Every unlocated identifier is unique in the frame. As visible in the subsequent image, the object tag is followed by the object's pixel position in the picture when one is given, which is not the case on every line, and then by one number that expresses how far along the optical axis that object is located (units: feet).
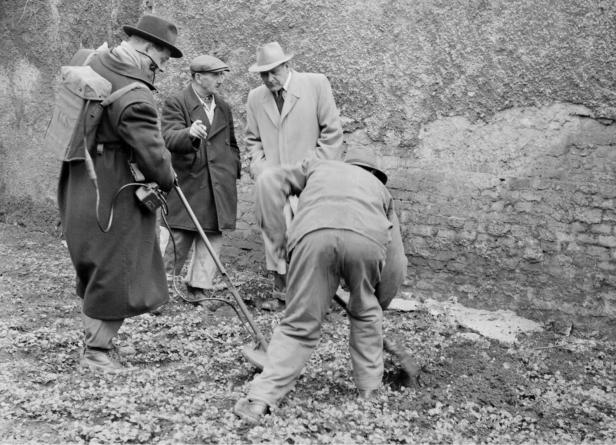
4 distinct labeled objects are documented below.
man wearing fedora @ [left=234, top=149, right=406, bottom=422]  12.55
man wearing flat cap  20.13
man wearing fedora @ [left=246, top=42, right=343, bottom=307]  19.36
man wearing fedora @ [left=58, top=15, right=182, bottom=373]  14.48
